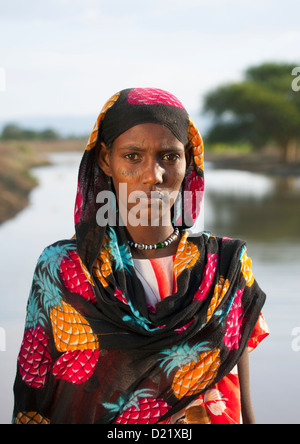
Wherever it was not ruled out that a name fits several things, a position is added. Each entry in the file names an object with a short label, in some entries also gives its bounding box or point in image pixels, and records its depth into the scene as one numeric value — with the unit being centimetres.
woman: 191
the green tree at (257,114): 2188
